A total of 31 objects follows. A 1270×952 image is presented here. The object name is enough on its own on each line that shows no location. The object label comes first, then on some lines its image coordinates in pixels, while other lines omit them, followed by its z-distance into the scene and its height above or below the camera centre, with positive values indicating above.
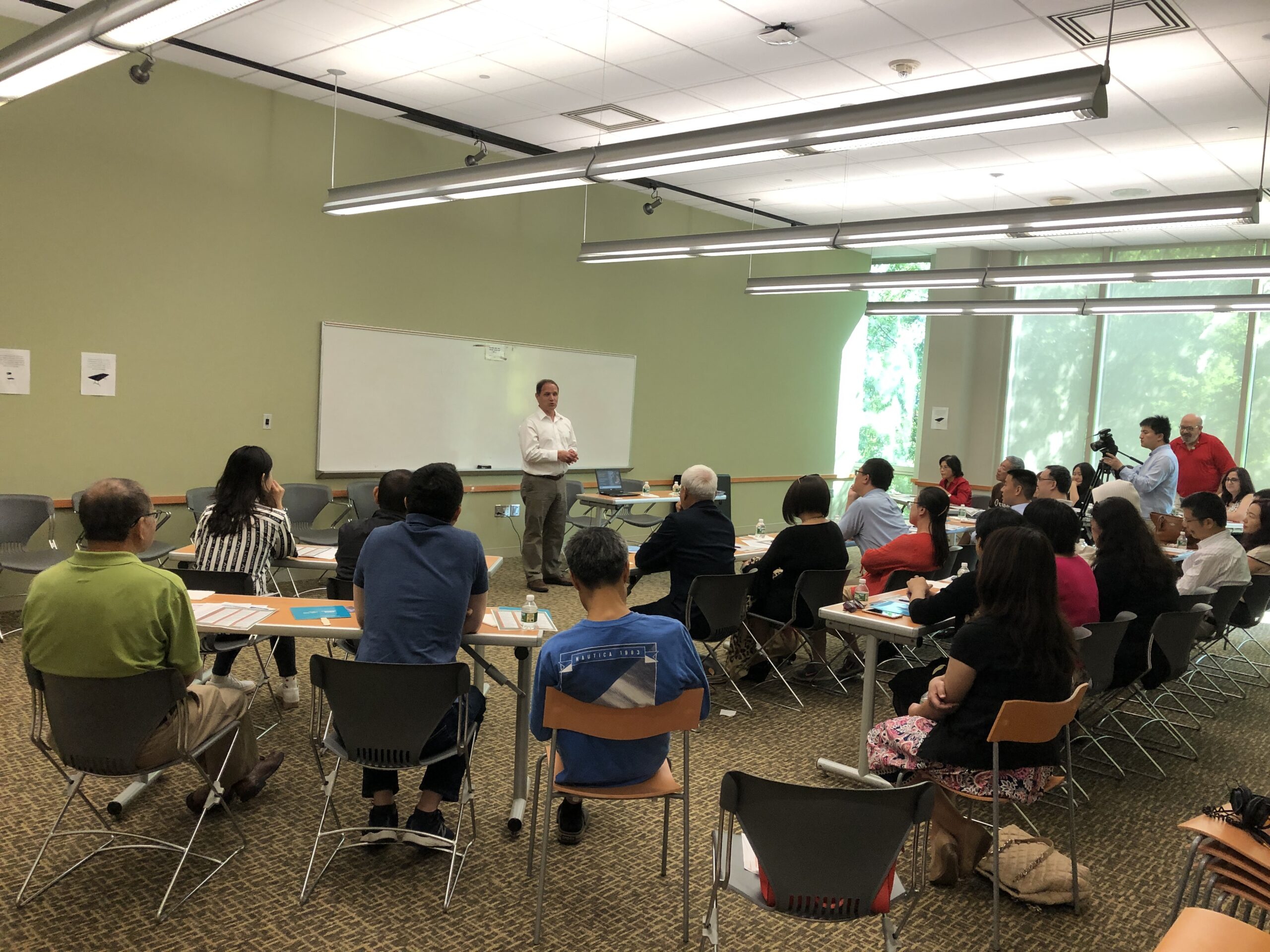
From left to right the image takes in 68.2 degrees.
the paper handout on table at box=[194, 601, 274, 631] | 3.23 -0.82
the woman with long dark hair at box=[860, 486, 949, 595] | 5.01 -0.65
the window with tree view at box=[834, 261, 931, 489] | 12.47 +0.48
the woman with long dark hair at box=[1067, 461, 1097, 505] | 8.50 -0.39
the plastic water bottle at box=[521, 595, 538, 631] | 3.43 -0.79
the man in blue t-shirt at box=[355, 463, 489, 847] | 3.02 -0.66
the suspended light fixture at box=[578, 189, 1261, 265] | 5.30 +1.34
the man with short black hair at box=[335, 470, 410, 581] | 3.97 -0.53
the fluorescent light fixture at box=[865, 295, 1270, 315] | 8.58 +1.31
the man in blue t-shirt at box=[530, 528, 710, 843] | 2.63 -0.72
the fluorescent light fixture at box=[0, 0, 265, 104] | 3.48 +1.36
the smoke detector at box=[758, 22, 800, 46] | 5.02 +2.08
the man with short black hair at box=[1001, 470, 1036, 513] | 6.72 -0.39
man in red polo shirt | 8.70 -0.15
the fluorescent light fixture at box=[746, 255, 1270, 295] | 7.04 +1.34
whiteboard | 7.30 +0.01
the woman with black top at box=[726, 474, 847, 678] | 5.07 -0.71
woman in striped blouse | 4.07 -0.62
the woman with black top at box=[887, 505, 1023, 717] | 3.79 -0.74
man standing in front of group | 7.74 -0.67
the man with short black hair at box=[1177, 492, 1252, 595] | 5.16 -0.59
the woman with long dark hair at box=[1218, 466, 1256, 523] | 8.21 -0.36
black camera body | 8.38 -0.06
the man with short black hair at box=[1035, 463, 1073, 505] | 6.33 -0.31
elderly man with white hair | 4.82 -0.69
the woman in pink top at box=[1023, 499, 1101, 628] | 3.82 -0.53
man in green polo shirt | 2.62 -0.65
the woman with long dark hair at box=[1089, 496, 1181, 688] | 4.33 -0.65
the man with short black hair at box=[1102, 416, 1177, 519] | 8.11 -0.26
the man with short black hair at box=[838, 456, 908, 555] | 5.61 -0.54
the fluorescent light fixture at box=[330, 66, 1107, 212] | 3.69 +1.32
